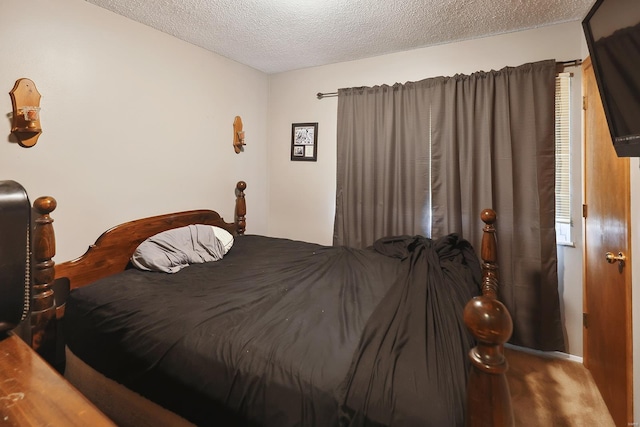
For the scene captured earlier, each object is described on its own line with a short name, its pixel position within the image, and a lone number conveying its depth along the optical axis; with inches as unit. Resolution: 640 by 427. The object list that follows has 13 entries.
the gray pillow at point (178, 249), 86.5
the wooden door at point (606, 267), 66.4
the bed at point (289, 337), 37.4
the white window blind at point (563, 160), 96.7
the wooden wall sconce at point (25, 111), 71.7
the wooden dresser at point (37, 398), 24.1
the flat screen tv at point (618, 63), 44.9
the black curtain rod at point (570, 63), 94.1
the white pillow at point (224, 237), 105.7
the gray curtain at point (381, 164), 113.2
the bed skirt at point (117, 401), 55.1
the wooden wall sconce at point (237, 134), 130.1
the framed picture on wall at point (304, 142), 136.5
